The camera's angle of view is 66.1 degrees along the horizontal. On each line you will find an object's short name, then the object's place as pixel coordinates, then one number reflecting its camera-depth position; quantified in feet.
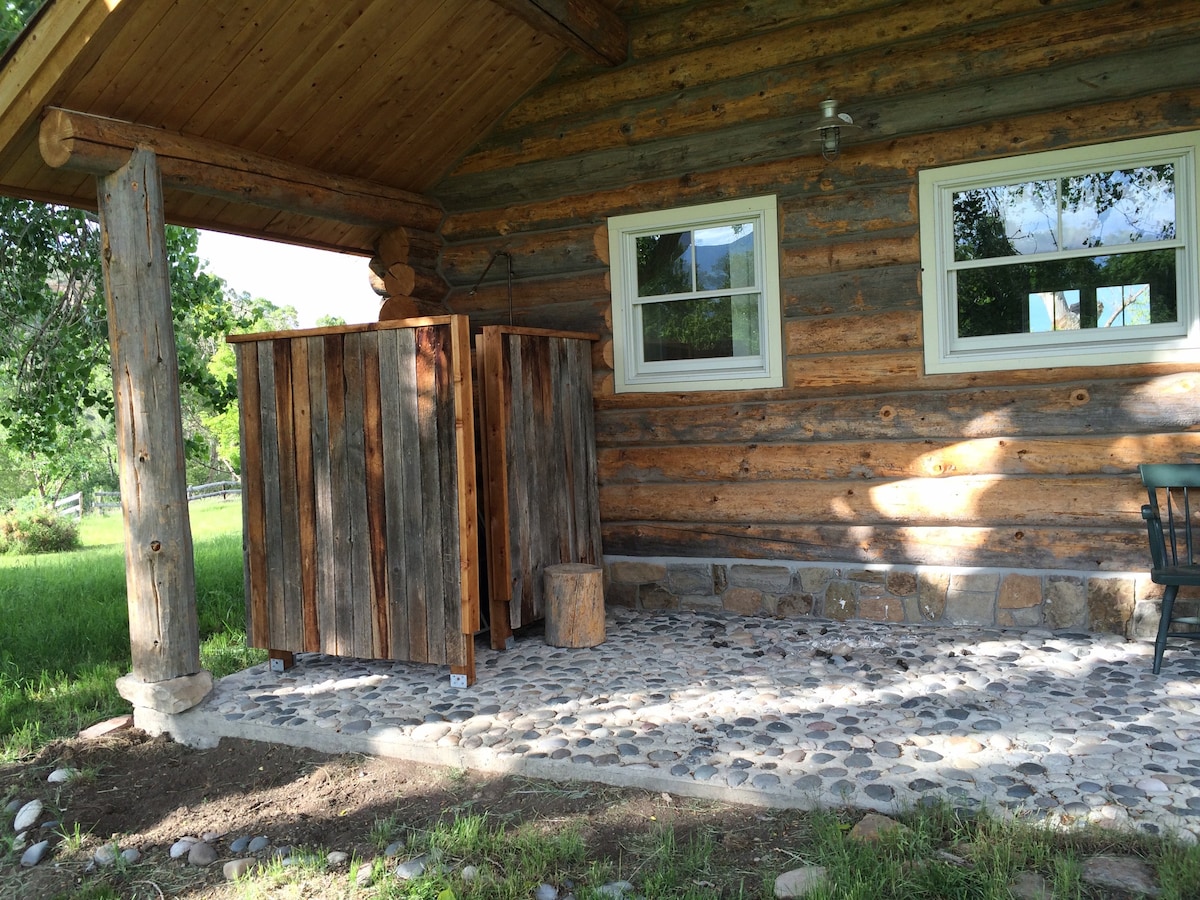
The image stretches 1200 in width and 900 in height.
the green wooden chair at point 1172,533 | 14.79
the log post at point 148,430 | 14.94
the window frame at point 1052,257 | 16.49
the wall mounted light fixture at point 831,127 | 17.92
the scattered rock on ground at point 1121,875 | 8.65
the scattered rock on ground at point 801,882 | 8.96
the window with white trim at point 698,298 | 20.07
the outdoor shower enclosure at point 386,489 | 15.65
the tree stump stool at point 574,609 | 18.34
